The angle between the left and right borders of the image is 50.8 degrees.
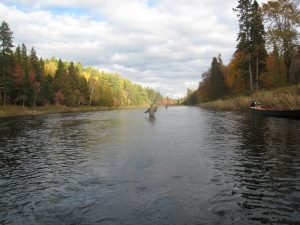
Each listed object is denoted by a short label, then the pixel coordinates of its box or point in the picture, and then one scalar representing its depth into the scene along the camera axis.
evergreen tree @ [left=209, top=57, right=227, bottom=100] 96.00
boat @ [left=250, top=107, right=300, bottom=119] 29.94
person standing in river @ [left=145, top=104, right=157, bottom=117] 50.74
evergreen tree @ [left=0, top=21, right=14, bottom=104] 70.81
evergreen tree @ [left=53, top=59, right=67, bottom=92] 97.38
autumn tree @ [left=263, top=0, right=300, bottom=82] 46.56
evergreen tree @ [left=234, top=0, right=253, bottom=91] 54.88
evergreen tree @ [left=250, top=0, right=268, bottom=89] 54.03
